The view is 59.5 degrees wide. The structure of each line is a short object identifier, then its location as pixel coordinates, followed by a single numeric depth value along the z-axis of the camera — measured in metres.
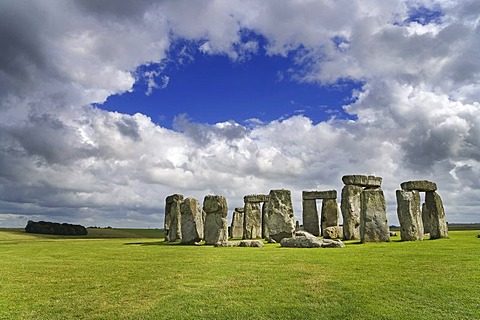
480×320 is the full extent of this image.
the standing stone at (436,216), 23.45
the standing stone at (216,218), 24.94
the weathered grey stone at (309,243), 19.75
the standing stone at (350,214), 26.66
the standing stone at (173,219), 30.98
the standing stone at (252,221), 35.56
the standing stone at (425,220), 28.11
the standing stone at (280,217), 26.39
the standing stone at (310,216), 33.94
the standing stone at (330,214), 33.34
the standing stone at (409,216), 22.56
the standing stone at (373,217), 22.56
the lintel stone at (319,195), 33.44
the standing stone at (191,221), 26.33
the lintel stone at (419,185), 24.22
